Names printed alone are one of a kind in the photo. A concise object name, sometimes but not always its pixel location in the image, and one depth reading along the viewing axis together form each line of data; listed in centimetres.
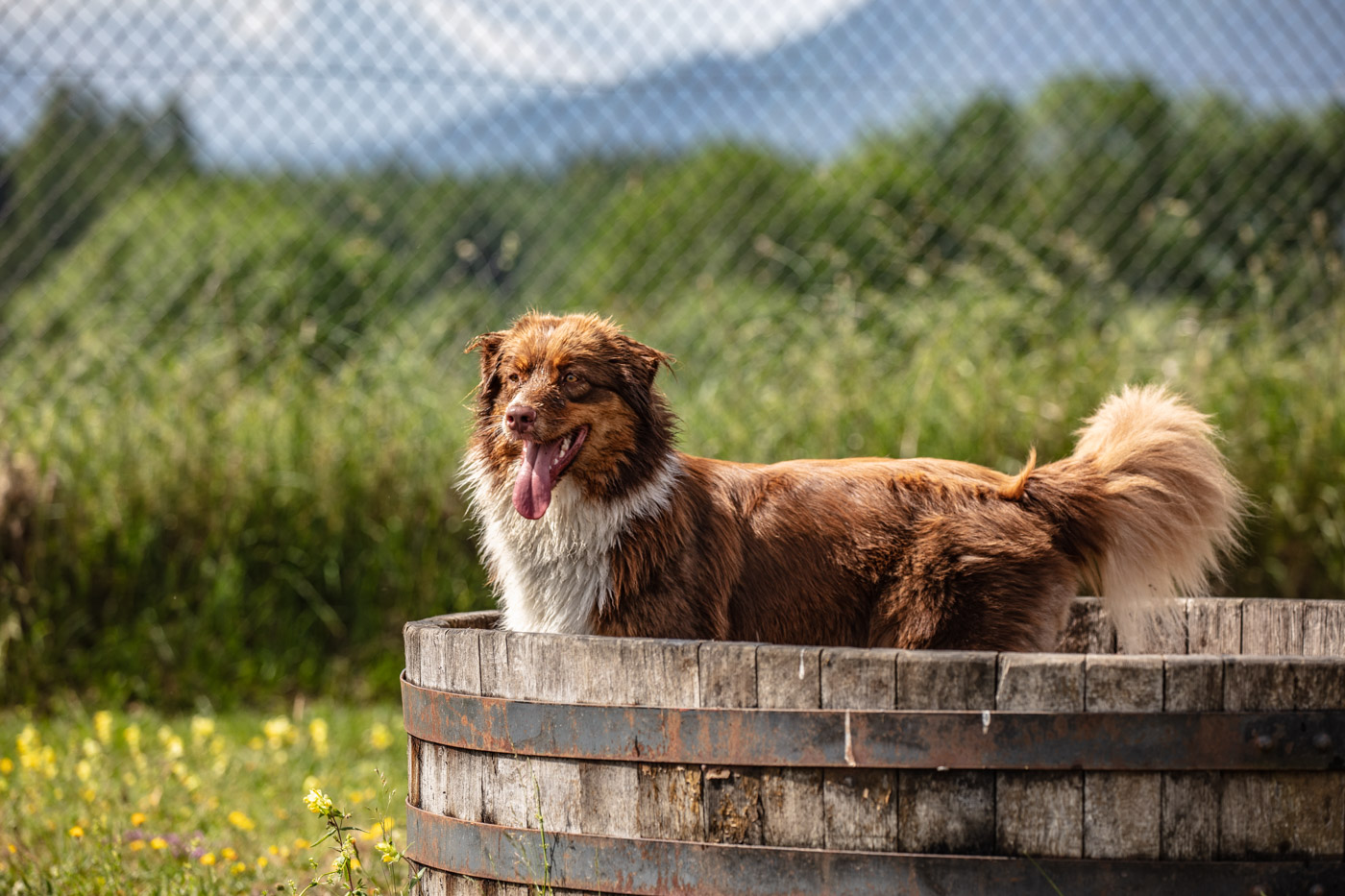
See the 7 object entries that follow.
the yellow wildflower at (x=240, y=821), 777
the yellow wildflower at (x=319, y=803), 522
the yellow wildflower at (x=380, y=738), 950
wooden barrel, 452
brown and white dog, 608
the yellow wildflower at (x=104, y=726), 957
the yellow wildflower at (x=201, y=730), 966
